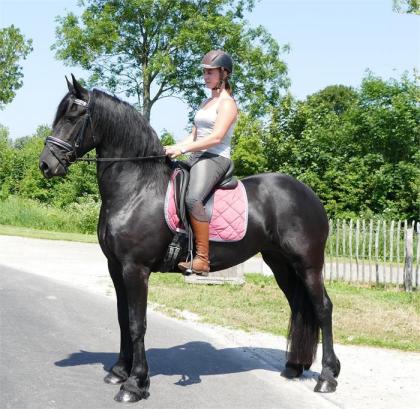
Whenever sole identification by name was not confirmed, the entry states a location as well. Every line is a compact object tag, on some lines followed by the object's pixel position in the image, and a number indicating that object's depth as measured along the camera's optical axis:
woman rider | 5.57
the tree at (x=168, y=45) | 31.45
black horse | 5.56
